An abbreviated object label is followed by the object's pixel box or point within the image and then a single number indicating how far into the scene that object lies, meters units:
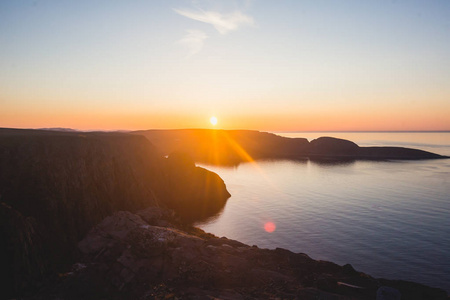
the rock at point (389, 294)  23.77
